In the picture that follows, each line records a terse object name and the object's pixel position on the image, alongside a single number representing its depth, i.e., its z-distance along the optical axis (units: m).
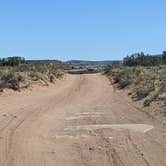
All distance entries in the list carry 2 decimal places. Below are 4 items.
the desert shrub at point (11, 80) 26.22
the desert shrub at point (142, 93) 20.46
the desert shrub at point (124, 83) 30.27
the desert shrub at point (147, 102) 17.45
